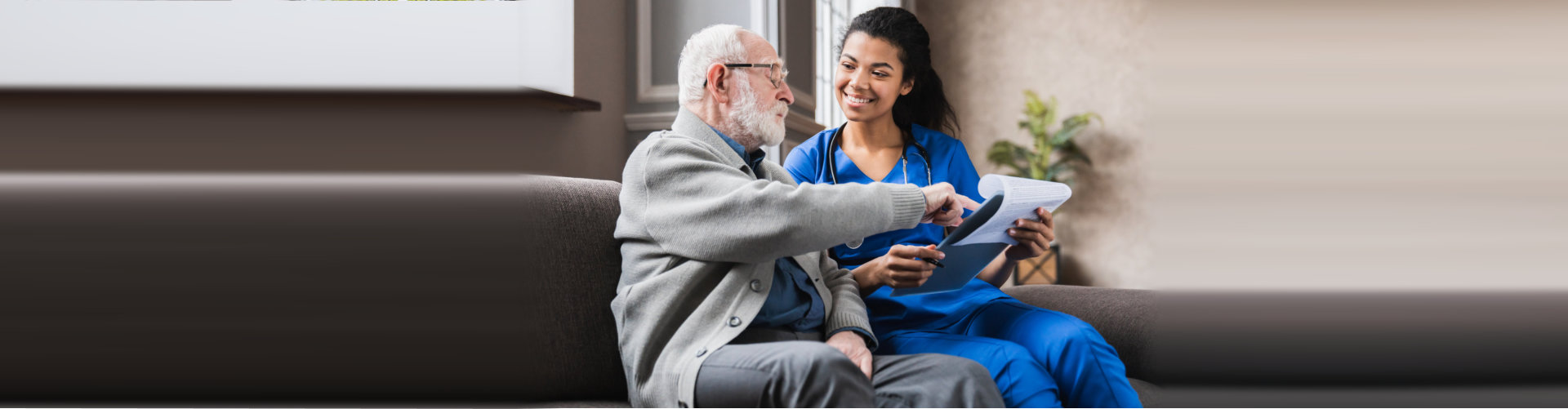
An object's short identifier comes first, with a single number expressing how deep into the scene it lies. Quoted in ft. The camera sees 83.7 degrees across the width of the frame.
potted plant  18.35
